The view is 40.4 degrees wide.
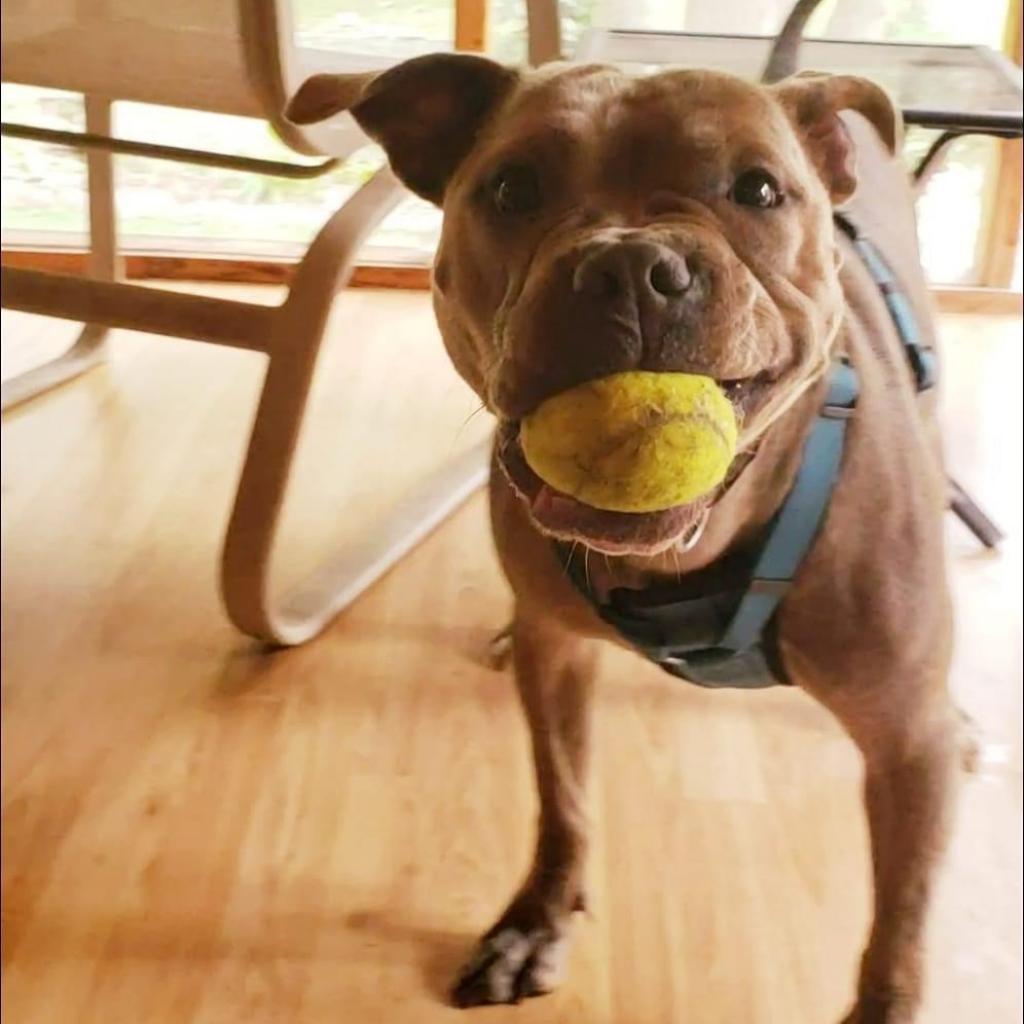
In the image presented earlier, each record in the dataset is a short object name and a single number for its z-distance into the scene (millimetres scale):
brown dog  839
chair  1458
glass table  1392
